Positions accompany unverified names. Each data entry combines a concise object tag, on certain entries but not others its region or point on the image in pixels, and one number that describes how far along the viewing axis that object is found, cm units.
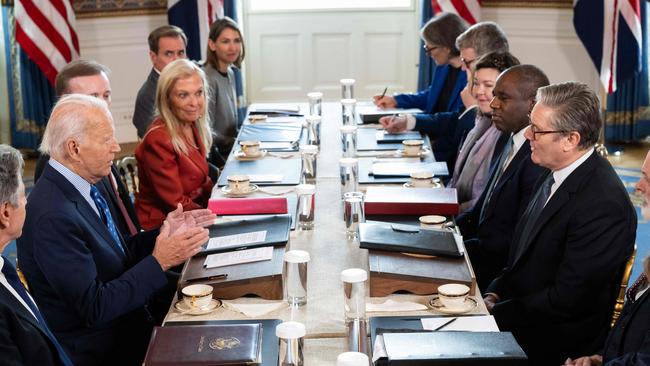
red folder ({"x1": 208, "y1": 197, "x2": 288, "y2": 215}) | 373
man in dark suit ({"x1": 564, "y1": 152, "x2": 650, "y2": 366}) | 245
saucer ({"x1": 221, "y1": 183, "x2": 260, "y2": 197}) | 411
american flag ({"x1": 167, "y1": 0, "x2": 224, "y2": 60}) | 828
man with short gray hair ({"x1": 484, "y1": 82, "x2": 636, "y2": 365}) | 304
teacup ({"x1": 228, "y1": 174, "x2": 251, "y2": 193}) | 413
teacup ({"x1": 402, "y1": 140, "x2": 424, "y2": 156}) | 484
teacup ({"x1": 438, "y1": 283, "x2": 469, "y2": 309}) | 275
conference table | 263
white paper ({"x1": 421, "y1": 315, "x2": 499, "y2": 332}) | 262
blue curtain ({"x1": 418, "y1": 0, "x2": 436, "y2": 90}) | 841
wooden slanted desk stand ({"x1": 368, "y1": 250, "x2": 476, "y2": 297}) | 287
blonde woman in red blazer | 437
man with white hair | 288
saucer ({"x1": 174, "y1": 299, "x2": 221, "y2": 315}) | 278
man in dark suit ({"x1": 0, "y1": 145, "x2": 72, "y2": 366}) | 234
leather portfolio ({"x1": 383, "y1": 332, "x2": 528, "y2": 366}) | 226
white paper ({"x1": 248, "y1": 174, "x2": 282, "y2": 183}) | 434
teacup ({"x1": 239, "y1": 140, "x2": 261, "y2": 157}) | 484
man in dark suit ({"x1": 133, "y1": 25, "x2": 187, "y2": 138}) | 569
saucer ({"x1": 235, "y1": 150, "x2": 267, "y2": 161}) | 482
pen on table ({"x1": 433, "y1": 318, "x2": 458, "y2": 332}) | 262
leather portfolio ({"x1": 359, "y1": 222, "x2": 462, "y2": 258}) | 306
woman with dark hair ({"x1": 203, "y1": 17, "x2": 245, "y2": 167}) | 601
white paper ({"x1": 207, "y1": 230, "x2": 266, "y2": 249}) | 321
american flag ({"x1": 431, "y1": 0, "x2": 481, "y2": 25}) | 807
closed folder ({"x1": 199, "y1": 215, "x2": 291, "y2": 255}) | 318
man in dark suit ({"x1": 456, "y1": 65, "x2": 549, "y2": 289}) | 375
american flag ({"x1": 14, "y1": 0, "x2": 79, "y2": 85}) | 771
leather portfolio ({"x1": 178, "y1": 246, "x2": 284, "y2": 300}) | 287
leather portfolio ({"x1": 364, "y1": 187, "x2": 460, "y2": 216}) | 367
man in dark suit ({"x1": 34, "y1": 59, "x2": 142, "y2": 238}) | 366
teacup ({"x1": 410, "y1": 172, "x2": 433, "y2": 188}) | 417
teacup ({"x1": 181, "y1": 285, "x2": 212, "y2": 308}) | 279
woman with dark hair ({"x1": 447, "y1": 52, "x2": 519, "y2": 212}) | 432
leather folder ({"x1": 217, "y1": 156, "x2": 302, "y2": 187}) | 433
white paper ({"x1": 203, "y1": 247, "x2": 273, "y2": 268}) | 303
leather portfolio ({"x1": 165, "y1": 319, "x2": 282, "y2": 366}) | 242
